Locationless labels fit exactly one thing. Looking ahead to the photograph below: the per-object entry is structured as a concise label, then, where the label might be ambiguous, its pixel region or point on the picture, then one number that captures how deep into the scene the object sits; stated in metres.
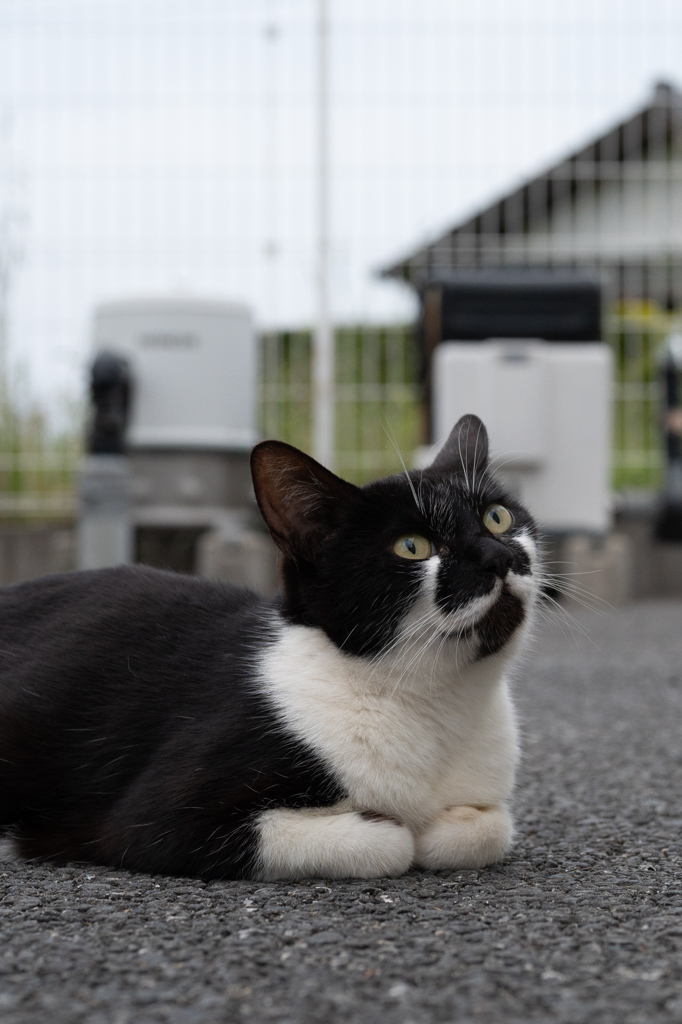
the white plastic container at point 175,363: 5.59
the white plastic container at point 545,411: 5.42
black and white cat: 1.53
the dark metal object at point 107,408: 5.22
